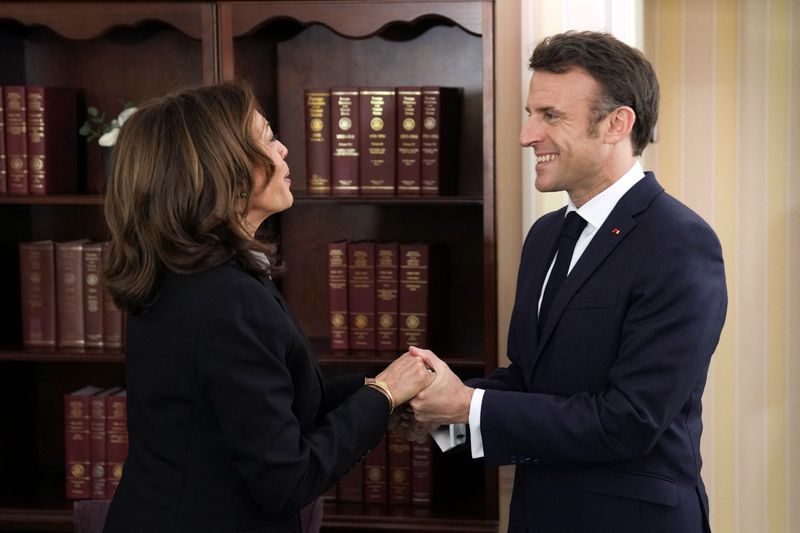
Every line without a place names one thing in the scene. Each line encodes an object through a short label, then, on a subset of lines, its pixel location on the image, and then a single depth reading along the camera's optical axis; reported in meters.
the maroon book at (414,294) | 3.11
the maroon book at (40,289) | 3.23
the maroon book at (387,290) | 3.12
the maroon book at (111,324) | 3.21
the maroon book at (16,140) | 3.17
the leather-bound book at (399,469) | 3.20
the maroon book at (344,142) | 3.07
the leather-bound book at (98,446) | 3.25
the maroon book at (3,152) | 3.18
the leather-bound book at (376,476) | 3.21
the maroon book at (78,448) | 3.25
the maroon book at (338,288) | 3.14
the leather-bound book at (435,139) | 3.05
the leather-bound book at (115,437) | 3.24
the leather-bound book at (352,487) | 3.21
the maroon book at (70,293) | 3.23
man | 1.92
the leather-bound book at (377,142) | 3.06
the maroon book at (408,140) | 3.05
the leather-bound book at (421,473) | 3.19
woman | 1.68
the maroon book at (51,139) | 3.18
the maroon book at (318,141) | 3.09
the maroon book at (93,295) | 3.22
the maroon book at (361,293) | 3.13
